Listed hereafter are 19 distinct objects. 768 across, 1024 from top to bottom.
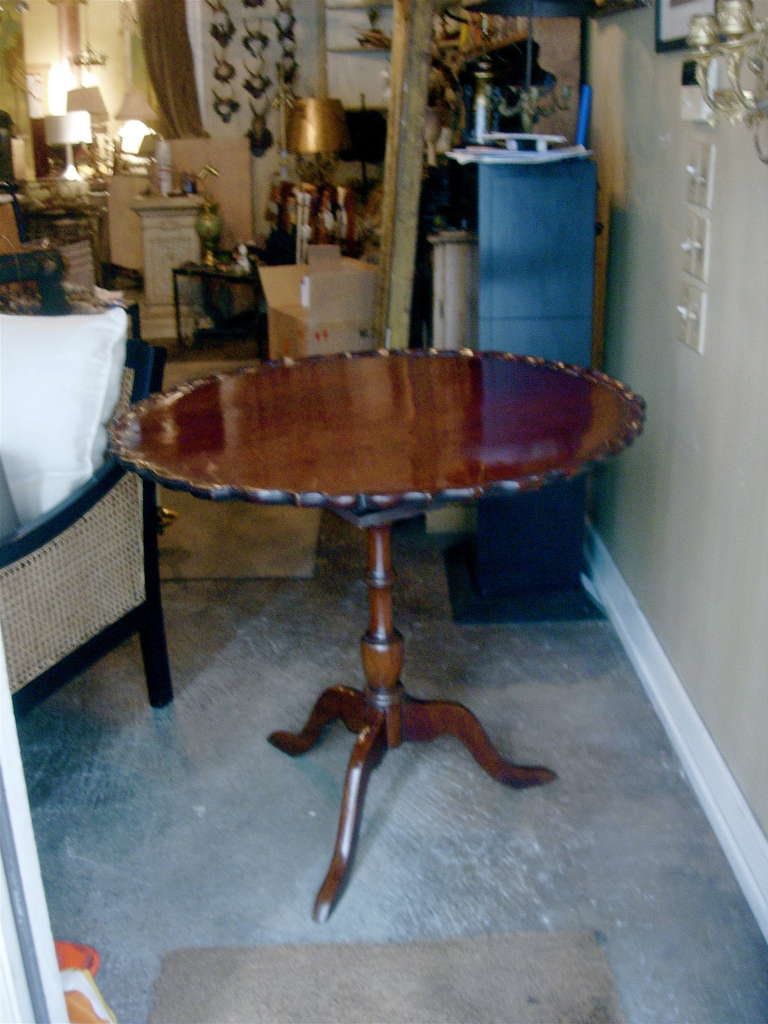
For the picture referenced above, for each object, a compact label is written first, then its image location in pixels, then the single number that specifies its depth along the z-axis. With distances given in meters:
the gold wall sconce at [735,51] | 1.50
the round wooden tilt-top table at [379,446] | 1.61
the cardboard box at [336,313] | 3.74
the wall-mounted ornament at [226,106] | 7.49
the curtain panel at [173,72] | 7.51
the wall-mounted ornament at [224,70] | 7.39
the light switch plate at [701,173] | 2.07
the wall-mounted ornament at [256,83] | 7.36
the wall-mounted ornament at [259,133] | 7.45
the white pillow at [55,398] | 2.10
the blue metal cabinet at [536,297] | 2.76
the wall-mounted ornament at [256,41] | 7.26
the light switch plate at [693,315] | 2.16
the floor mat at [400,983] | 1.65
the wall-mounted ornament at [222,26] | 7.26
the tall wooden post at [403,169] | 3.09
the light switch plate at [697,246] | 2.12
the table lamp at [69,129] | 9.07
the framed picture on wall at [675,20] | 2.11
